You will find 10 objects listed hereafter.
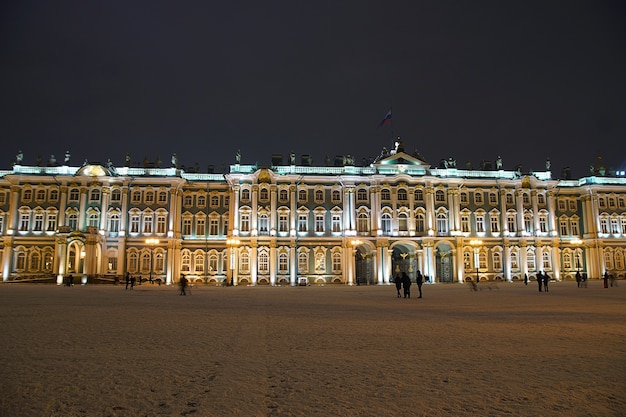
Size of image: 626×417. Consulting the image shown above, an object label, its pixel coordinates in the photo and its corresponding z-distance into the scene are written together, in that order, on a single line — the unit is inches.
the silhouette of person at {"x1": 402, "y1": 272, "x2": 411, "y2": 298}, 1095.7
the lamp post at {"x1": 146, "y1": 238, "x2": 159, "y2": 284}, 1977.1
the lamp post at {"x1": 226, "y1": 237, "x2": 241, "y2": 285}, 2028.8
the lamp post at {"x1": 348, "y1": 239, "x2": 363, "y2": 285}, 2133.5
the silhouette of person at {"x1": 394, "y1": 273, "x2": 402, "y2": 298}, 1106.7
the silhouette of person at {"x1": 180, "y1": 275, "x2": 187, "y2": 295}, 1241.1
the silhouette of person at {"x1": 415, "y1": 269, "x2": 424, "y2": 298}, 1058.3
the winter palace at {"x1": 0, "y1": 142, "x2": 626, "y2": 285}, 2111.2
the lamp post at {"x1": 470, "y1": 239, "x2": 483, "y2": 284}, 2245.4
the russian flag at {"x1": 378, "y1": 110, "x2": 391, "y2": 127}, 2161.3
